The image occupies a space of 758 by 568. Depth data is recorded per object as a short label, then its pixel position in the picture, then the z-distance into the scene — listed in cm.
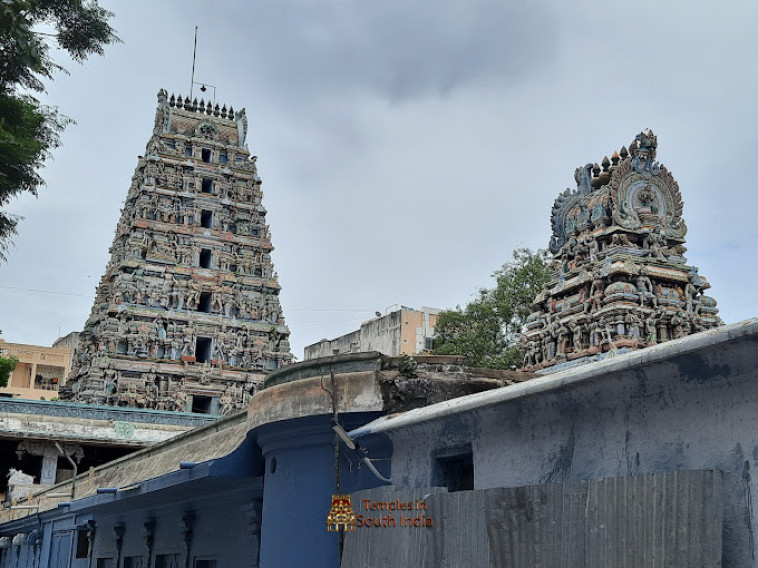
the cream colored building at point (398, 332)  5638
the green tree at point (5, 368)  5012
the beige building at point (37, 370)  6744
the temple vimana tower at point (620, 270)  3027
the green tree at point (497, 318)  4450
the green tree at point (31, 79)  1858
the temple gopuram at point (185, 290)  4181
